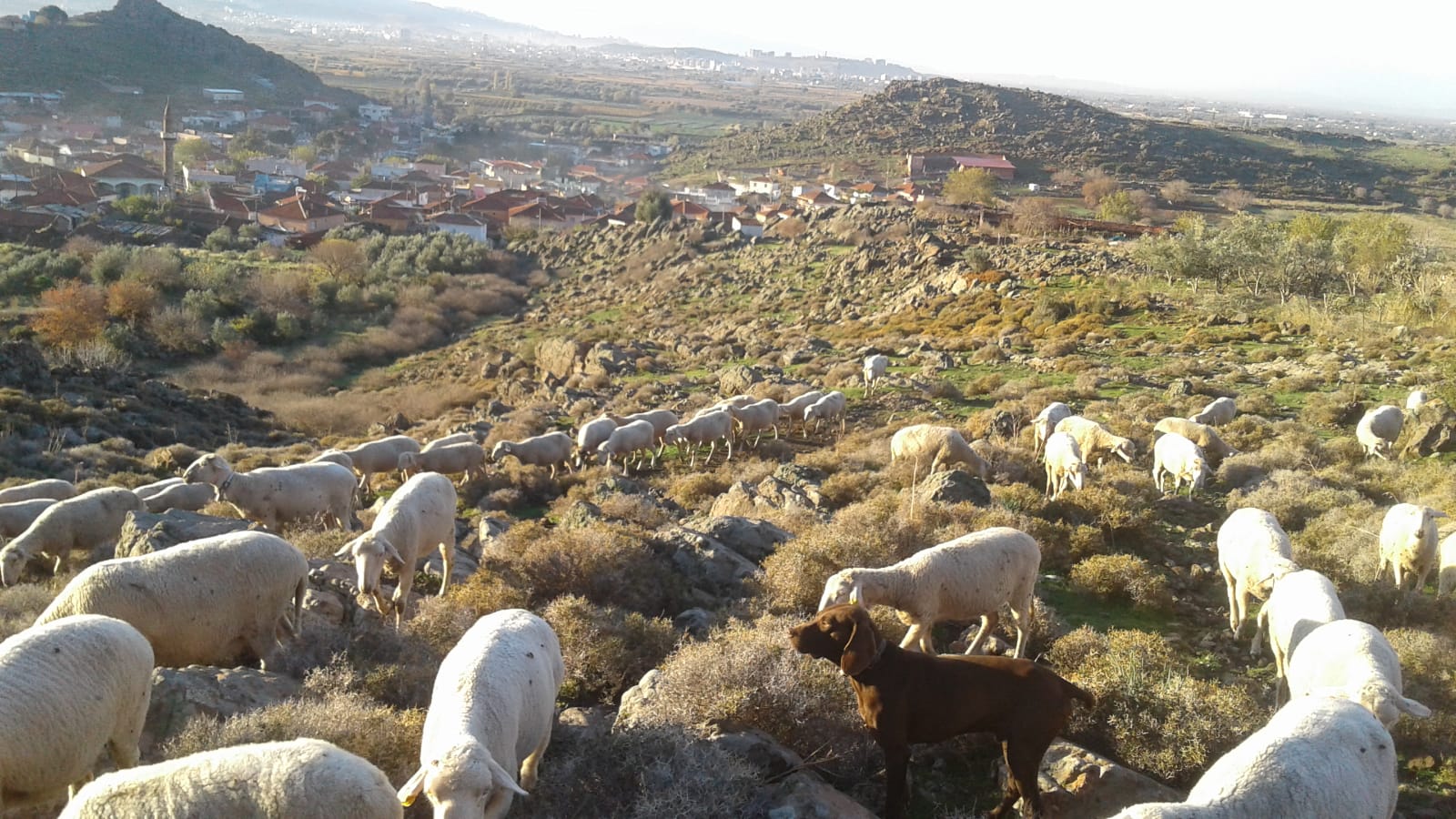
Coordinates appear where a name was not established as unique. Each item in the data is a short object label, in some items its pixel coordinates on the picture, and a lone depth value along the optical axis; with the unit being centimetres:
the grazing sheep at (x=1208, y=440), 1583
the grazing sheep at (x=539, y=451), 1958
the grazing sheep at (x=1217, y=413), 1827
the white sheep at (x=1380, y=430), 1556
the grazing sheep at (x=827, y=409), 2159
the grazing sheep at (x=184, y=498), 1349
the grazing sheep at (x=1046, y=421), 1677
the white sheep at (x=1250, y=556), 890
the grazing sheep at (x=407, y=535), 930
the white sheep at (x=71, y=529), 1080
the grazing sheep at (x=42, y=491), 1413
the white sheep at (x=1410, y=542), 952
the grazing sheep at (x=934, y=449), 1548
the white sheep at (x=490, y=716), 490
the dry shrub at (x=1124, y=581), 981
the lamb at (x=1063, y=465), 1368
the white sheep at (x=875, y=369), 2545
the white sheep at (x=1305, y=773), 489
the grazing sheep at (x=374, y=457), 1792
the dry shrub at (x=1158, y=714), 643
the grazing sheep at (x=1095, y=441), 1565
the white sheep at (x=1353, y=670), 597
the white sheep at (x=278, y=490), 1295
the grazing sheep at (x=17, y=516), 1278
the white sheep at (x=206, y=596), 739
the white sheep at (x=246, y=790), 460
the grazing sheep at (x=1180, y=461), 1366
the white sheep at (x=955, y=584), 821
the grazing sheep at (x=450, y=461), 1783
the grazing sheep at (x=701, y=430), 2020
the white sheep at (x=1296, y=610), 748
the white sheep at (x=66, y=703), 546
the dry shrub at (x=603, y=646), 792
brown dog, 597
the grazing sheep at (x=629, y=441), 1928
